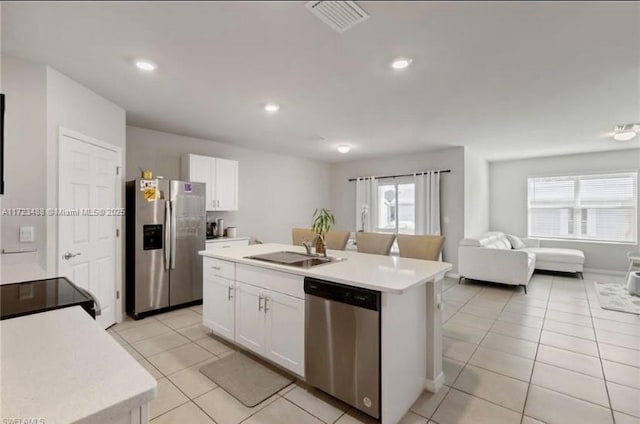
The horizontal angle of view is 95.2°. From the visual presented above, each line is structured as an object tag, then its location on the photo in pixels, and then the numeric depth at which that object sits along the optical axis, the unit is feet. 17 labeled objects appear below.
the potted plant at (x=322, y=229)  9.30
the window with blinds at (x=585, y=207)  19.51
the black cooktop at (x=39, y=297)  4.09
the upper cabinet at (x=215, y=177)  14.79
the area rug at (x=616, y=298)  12.94
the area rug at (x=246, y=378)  7.06
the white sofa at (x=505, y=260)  15.60
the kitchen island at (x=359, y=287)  5.92
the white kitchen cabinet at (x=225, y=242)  14.49
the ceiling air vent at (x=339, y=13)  5.57
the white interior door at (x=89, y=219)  8.81
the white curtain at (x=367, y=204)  22.48
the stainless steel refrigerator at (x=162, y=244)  11.86
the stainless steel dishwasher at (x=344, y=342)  5.86
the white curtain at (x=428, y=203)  19.29
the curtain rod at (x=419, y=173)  19.11
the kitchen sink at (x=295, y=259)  7.95
